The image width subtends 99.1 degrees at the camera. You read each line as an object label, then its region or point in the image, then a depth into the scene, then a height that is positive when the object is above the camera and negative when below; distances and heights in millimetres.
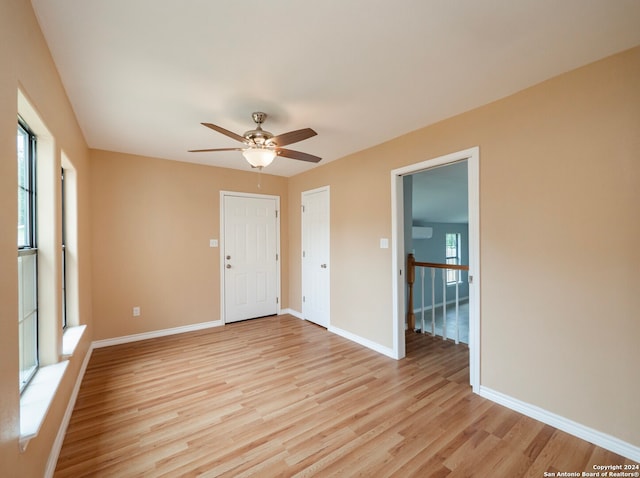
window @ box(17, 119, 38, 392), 1596 -129
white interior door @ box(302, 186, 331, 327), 4102 -308
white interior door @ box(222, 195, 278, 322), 4336 -339
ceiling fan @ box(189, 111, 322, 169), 2207 +789
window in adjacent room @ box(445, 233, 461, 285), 7229 -389
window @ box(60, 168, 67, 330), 2496 -93
